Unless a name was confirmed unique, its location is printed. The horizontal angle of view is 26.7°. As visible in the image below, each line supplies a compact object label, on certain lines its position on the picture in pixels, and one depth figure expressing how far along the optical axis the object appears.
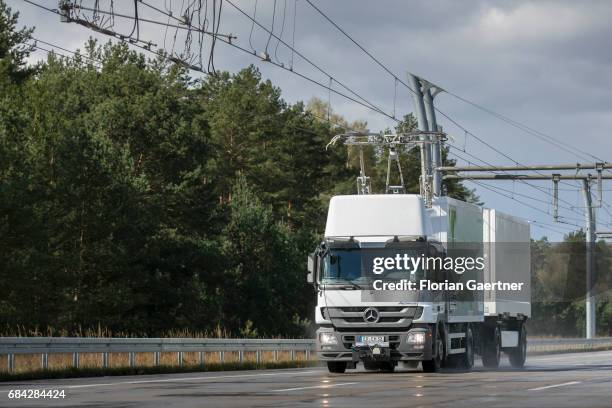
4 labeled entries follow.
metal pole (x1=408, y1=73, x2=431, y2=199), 45.34
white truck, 26.91
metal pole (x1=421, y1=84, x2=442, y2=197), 45.50
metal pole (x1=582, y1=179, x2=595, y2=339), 59.81
